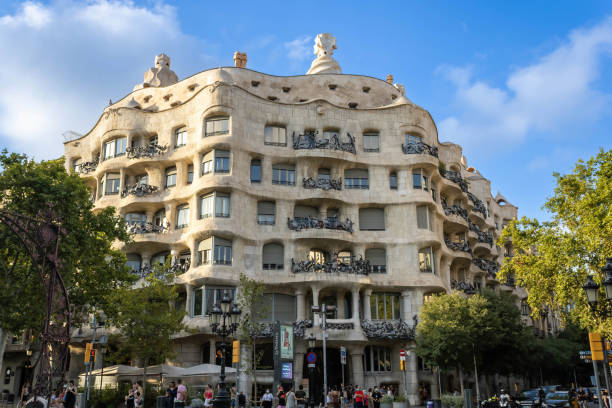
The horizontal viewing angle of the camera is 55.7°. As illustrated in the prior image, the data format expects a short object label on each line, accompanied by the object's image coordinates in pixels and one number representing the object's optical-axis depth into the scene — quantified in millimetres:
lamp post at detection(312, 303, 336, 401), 30791
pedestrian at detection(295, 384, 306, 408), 25180
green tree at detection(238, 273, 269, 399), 34625
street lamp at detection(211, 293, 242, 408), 20266
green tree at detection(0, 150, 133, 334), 24219
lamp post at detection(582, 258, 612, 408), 16578
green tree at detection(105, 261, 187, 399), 33188
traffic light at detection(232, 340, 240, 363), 23684
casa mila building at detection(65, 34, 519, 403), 39594
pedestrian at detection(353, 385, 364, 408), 28861
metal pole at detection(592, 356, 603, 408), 15784
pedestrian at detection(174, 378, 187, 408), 24328
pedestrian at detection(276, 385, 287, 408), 23688
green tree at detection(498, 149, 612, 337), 28312
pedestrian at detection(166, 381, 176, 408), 26172
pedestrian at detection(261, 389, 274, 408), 25453
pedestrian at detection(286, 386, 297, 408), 23300
